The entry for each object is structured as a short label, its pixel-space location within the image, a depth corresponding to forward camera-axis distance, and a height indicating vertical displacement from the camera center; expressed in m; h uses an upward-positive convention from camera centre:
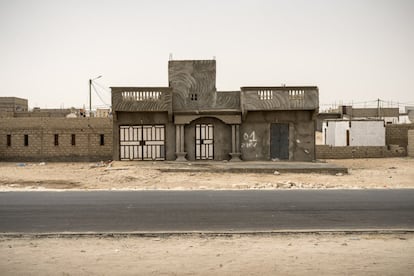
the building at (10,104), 55.72 +4.10
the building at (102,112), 53.55 +2.94
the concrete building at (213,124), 28.98 +0.75
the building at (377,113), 62.62 +3.04
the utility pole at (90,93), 54.08 +5.21
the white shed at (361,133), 39.94 +0.08
